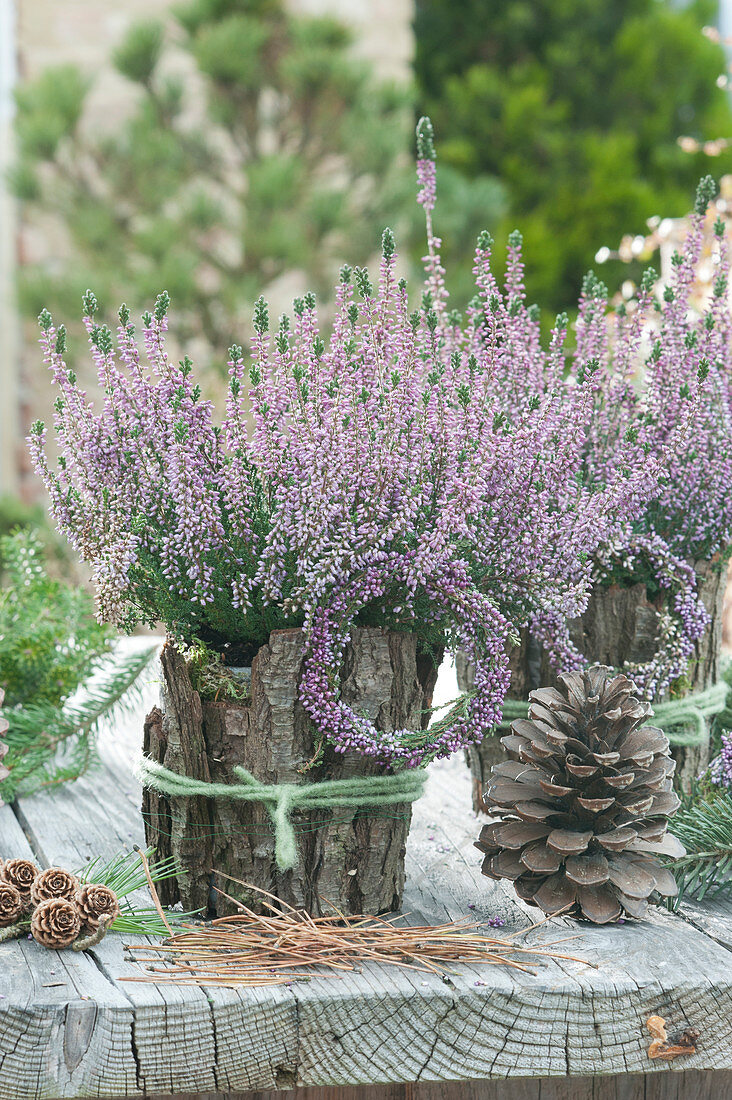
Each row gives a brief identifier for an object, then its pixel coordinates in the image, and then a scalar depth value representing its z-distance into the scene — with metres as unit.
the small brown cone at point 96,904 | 1.30
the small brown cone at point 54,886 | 1.31
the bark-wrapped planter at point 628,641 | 1.42
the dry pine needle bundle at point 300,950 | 1.27
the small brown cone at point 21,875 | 1.33
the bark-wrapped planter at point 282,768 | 1.31
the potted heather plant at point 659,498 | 1.39
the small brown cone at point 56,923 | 1.29
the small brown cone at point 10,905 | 1.31
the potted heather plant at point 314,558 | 1.30
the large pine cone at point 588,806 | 1.32
